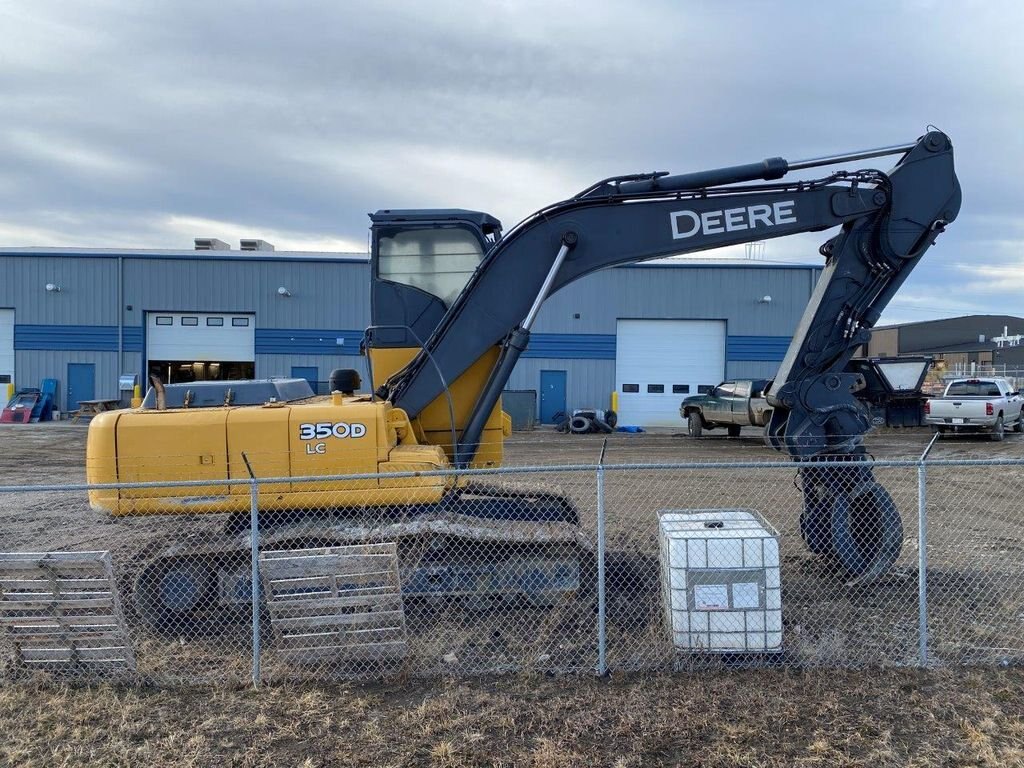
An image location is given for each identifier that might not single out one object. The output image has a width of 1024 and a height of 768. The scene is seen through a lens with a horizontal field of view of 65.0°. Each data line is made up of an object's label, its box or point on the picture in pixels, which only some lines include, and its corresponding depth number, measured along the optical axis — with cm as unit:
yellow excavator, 685
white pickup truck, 2105
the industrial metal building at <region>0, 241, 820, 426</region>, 2945
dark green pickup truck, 2159
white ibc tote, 589
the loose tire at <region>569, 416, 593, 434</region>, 2627
